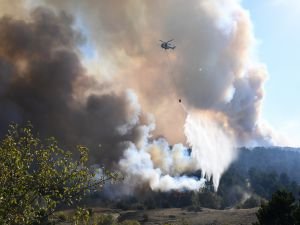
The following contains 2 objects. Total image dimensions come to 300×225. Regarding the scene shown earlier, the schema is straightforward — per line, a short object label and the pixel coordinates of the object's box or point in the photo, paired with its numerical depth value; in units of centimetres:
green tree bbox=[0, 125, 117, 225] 1631
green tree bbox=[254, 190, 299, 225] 5300
